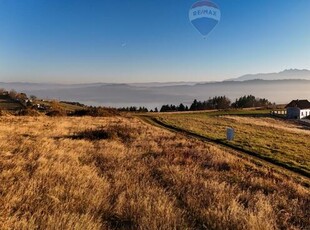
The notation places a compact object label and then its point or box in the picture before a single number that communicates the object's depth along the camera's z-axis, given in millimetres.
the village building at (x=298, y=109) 57007
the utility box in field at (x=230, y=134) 19327
